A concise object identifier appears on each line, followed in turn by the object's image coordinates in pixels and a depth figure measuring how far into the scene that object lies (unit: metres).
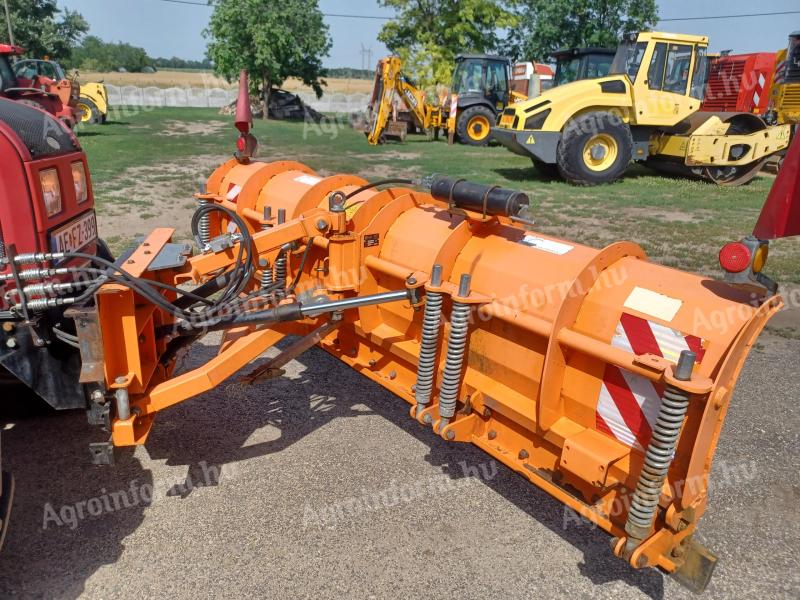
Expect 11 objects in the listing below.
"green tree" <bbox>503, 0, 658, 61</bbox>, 35.59
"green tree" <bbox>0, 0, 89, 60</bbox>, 32.66
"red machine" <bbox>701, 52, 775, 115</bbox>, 16.06
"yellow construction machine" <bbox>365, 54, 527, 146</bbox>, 19.73
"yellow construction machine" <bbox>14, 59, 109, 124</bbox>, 21.66
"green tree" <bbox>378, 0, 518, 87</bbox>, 31.58
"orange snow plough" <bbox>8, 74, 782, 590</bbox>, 2.20
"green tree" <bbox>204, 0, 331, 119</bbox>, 29.83
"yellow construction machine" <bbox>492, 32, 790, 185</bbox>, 11.48
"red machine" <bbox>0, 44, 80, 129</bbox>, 9.95
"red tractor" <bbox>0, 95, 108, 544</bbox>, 2.54
